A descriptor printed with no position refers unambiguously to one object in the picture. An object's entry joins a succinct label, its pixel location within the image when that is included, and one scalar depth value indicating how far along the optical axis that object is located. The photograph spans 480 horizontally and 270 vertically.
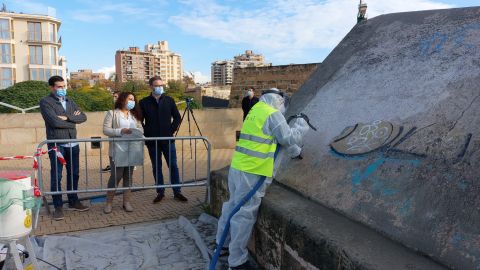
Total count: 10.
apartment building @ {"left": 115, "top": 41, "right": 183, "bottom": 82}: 119.38
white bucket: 3.04
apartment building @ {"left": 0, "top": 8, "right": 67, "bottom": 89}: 55.81
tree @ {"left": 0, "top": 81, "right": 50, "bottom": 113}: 18.27
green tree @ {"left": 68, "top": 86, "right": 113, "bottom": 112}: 17.22
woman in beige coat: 4.97
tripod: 9.72
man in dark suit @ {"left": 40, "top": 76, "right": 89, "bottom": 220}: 4.72
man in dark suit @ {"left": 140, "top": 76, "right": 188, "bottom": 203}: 5.43
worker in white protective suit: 3.21
